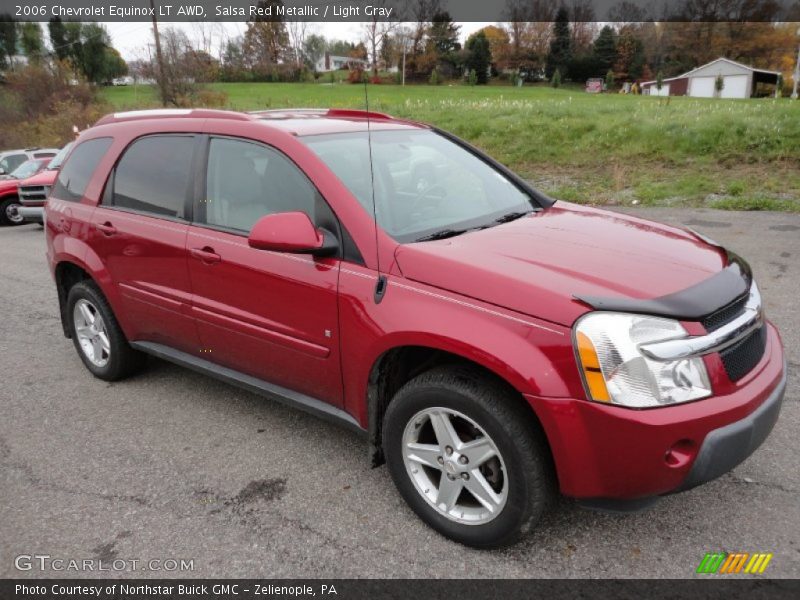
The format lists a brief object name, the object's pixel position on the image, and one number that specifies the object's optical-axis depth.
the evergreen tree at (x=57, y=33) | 55.01
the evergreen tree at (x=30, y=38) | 52.69
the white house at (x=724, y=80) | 60.41
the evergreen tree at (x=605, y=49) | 66.25
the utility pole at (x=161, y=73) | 28.17
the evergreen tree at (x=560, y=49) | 65.34
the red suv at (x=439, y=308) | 2.15
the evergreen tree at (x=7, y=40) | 53.88
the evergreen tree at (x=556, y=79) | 60.41
